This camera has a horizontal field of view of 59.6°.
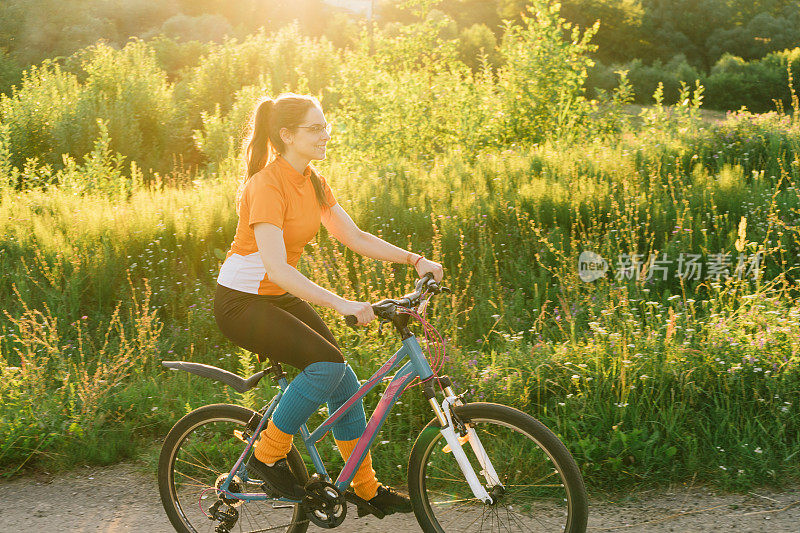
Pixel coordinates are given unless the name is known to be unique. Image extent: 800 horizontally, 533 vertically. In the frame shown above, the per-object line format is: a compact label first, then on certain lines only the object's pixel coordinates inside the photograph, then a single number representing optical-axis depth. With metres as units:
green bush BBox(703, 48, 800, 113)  37.12
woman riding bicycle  3.19
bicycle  3.09
